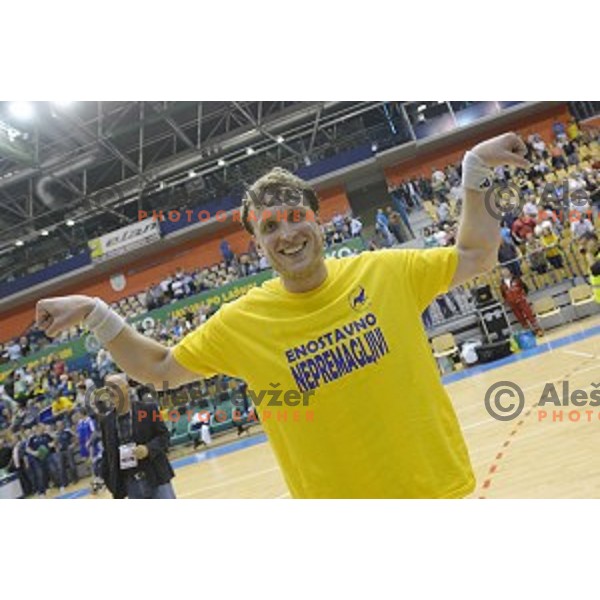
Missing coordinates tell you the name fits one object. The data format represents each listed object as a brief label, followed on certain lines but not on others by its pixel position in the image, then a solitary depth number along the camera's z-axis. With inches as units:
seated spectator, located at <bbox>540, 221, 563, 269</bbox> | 384.8
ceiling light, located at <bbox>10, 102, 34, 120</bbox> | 386.8
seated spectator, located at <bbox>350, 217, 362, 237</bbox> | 527.3
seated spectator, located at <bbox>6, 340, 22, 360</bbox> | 446.9
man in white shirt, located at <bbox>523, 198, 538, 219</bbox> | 408.1
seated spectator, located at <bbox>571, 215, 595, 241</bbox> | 372.8
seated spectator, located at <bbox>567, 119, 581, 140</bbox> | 517.0
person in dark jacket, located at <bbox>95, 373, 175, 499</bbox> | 134.9
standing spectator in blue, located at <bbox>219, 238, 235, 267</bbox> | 593.2
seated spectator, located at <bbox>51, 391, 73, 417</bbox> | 403.5
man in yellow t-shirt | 53.3
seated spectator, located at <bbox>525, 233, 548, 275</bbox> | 385.7
